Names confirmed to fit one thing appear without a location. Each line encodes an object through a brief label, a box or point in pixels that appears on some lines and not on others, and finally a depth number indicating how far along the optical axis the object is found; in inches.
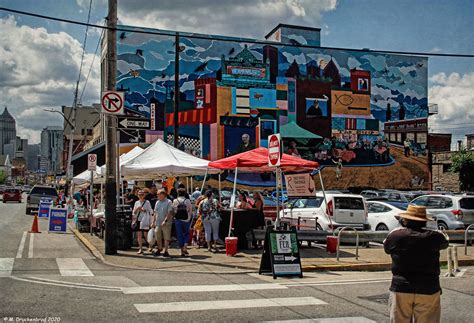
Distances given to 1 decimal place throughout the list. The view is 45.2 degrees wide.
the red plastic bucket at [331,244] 585.9
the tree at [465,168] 1809.8
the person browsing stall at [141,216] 579.2
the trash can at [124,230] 599.5
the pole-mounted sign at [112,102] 557.3
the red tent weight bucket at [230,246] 557.6
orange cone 828.0
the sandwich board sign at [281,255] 455.2
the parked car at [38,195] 1421.0
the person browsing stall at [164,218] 539.1
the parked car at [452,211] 738.8
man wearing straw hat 209.6
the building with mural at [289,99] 1865.2
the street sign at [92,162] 846.5
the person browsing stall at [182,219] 557.3
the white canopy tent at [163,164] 724.0
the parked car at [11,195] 2365.3
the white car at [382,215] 734.5
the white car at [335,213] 708.0
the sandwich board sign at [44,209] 1117.2
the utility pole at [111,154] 562.3
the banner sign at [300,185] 594.9
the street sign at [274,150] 490.0
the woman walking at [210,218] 586.2
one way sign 589.3
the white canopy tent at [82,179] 1094.7
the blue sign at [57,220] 845.2
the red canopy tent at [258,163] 602.1
